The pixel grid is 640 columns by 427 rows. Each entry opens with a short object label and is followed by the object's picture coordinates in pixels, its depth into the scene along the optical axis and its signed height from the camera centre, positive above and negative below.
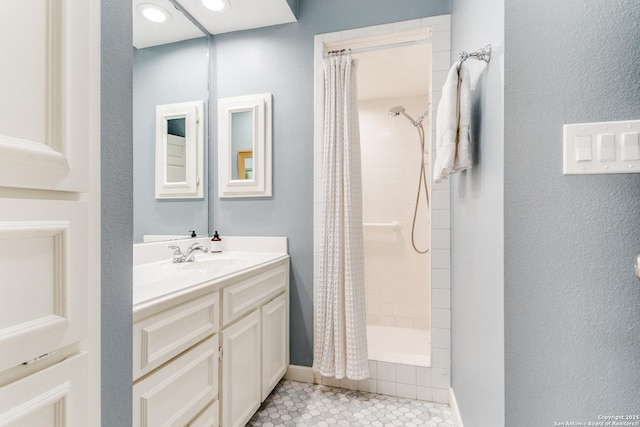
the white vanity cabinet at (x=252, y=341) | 1.38 -0.65
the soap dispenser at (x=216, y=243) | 2.13 -0.20
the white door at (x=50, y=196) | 0.55 +0.03
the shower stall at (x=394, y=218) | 2.94 -0.04
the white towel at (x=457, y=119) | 1.13 +0.33
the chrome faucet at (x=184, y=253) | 1.79 -0.23
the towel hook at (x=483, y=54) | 1.02 +0.51
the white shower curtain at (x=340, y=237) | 1.93 -0.14
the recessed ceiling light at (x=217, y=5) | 1.92 +1.26
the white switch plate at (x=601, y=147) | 0.81 +0.17
